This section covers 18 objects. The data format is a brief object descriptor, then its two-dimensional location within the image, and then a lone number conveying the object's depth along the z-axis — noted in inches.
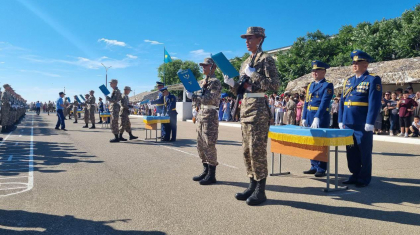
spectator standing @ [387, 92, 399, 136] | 515.8
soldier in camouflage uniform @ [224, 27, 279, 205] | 166.4
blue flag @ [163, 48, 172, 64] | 1491.1
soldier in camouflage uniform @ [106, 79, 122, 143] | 448.8
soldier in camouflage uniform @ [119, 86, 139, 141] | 456.1
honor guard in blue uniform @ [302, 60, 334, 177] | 231.8
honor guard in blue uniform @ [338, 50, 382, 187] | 198.4
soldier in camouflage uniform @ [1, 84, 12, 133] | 595.4
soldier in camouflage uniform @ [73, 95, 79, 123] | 975.8
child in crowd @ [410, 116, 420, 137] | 476.4
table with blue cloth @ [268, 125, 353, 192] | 181.2
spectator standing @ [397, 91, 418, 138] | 478.6
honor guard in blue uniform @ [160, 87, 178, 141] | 462.3
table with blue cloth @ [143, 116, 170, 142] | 438.0
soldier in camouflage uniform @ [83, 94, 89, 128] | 747.4
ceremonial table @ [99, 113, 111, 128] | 711.7
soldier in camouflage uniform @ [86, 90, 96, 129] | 737.6
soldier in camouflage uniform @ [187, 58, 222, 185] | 208.8
